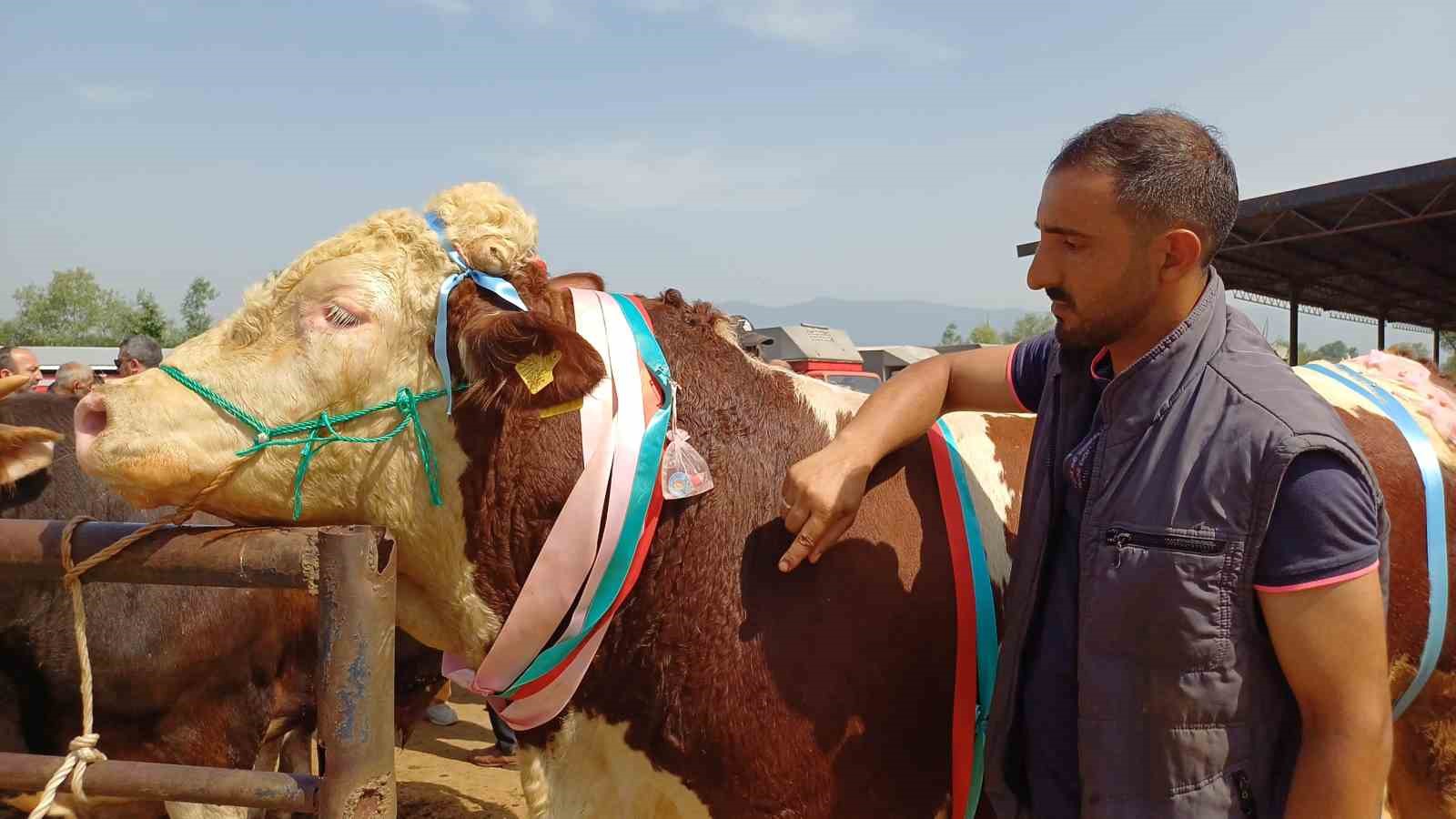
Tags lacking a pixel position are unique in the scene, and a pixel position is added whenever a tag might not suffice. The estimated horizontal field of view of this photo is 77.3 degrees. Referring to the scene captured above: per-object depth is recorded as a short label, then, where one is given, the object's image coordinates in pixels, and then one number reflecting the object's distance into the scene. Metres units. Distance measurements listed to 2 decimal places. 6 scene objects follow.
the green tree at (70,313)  65.06
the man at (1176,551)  1.31
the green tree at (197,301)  65.12
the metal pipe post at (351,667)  1.51
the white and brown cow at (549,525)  1.85
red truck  13.67
